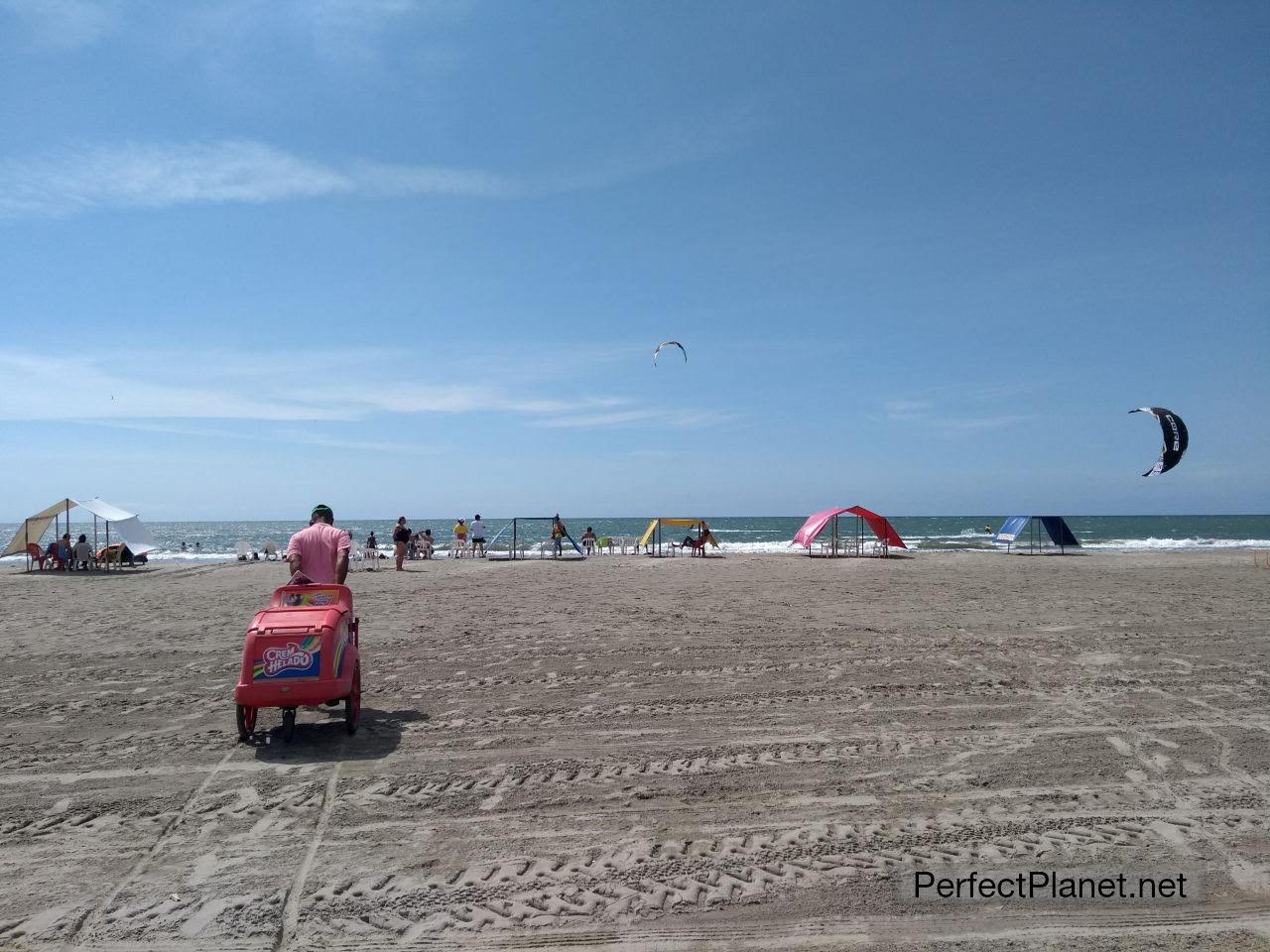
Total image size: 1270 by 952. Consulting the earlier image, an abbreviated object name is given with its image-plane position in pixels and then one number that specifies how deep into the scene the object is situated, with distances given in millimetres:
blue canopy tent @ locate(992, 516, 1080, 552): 30438
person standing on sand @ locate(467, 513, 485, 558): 29219
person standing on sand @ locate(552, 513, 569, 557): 28172
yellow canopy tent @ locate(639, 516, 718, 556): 29672
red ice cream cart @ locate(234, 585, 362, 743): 5758
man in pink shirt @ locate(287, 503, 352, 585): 6920
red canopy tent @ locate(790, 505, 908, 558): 27906
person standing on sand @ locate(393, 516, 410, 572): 22703
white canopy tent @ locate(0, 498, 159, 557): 24359
